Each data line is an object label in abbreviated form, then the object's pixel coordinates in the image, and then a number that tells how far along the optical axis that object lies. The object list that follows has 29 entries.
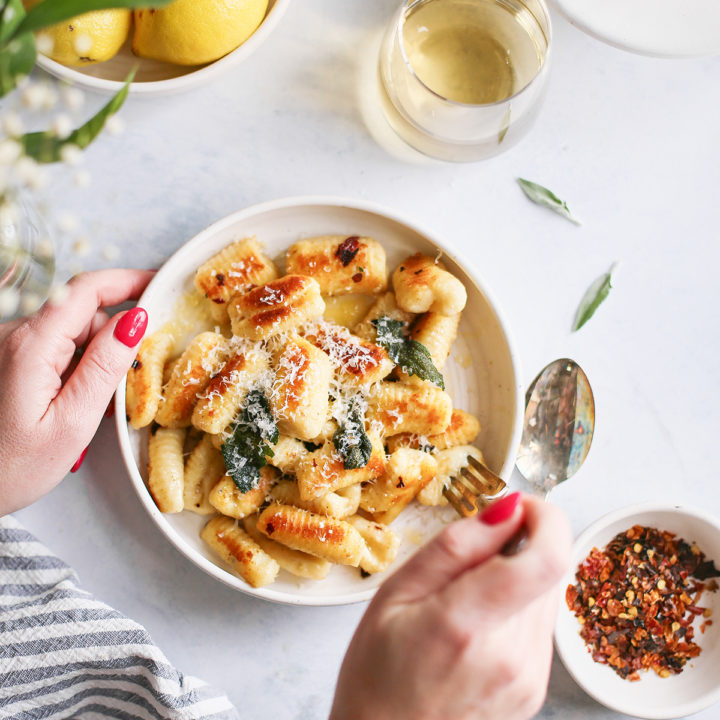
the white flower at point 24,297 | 0.72
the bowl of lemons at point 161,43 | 0.71
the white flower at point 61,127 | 0.59
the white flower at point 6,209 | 0.58
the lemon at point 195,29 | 0.71
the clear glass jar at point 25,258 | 0.69
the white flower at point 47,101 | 0.59
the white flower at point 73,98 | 0.59
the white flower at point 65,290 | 0.71
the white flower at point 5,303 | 0.59
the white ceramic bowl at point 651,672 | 0.76
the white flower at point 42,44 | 0.59
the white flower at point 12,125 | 0.59
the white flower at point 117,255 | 0.76
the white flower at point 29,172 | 0.58
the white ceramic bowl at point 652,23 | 0.74
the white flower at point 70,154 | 0.59
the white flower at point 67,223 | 0.62
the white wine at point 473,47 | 0.75
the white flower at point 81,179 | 0.61
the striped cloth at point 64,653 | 0.74
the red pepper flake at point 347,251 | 0.75
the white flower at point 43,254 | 0.72
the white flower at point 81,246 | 0.63
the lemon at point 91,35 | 0.71
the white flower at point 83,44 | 0.59
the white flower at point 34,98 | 0.59
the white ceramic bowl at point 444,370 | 0.73
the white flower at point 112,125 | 0.60
